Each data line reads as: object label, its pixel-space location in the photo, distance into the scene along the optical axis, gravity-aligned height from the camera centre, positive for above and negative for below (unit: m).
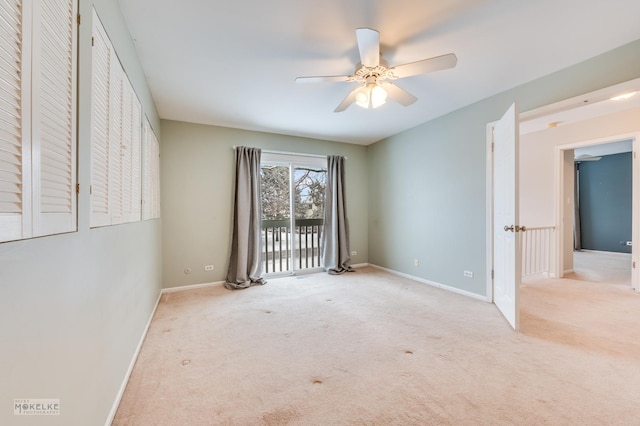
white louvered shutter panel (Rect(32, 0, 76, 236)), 0.80 +0.34
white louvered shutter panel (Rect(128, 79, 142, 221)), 2.00 +0.47
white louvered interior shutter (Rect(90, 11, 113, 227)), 1.25 +0.46
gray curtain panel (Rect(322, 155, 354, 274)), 4.80 -0.17
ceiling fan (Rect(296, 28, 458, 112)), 1.80 +1.14
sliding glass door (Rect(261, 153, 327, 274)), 4.52 +0.06
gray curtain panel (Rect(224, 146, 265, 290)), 3.95 -0.18
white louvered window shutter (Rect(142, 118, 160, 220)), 2.46 +0.42
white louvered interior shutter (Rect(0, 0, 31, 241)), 0.65 +0.24
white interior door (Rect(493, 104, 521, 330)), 2.40 -0.05
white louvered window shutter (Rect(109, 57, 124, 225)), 1.50 +0.42
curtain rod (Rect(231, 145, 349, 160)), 4.34 +1.07
